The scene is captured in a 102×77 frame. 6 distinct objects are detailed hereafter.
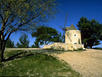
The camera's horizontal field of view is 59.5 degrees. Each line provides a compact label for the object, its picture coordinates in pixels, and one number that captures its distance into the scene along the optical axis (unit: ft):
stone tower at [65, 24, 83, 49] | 92.17
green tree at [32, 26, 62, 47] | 140.46
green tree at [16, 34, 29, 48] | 146.20
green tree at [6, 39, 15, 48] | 146.74
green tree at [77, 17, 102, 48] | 109.80
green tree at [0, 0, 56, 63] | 26.40
